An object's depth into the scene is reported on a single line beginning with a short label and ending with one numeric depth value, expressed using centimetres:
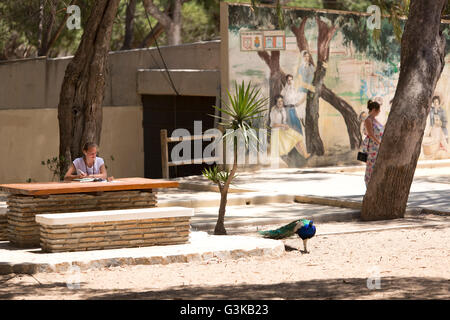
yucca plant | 1118
